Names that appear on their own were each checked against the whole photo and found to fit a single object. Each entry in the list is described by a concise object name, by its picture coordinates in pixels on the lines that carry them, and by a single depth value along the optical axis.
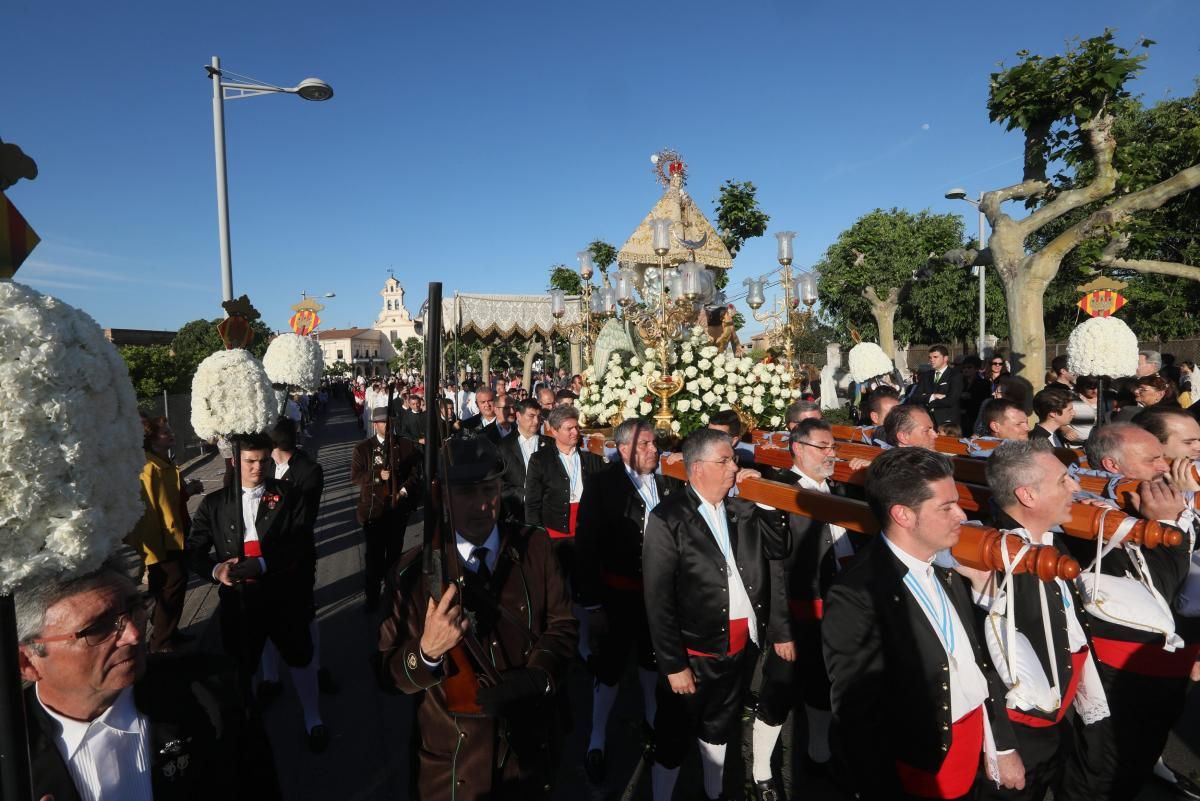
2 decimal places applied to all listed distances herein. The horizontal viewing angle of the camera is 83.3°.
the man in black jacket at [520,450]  6.39
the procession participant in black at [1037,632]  2.28
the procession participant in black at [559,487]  5.47
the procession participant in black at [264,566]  4.12
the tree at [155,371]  14.69
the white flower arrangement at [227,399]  3.68
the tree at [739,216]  19.06
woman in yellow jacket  4.36
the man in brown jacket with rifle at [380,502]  6.14
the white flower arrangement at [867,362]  7.62
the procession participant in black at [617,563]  4.09
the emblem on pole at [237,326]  3.88
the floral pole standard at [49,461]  1.14
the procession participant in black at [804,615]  3.63
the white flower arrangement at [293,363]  6.64
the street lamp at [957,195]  19.86
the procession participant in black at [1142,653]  2.75
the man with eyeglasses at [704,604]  3.28
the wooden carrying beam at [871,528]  1.89
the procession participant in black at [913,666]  2.22
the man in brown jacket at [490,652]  2.36
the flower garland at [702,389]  5.63
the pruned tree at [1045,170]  9.75
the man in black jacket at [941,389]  8.06
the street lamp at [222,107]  9.67
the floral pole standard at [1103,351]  6.71
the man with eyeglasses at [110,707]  1.64
